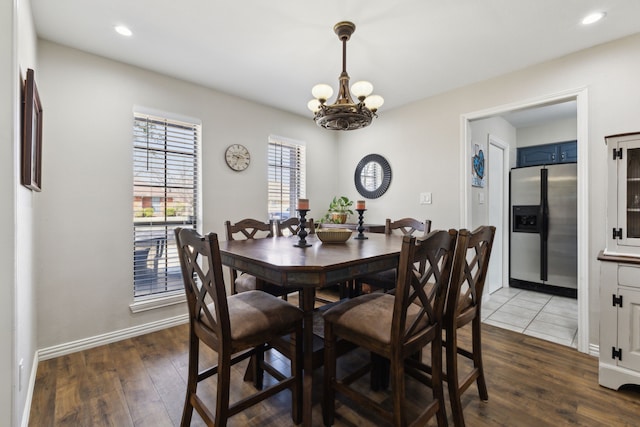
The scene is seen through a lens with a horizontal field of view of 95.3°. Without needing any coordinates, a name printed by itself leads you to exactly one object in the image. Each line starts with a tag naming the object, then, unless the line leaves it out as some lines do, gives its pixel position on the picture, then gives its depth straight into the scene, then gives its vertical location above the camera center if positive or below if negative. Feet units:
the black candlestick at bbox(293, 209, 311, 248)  6.31 -0.40
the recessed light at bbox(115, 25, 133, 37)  6.76 +4.32
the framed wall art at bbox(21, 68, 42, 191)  4.92 +1.42
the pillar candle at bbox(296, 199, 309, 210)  6.30 +0.22
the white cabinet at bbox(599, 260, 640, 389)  5.85 -2.18
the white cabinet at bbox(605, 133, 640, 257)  6.21 +0.46
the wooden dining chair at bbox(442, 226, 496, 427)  4.72 -1.71
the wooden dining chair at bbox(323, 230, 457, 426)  4.03 -1.74
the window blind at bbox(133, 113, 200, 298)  8.78 +0.58
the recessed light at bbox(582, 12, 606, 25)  6.31 +4.35
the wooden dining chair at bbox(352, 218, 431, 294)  7.90 -1.66
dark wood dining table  4.23 -0.78
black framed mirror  12.55 +1.72
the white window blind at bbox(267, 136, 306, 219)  12.16 +1.66
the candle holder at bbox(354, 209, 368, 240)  7.87 -0.36
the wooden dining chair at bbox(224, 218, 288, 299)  7.36 -1.70
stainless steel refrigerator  11.99 -0.61
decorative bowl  6.78 -0.49
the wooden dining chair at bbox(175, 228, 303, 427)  4.18 -1.78
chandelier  6.48 +2.43
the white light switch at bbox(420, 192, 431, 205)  11.14 +0.63
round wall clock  10.57 +2.10
